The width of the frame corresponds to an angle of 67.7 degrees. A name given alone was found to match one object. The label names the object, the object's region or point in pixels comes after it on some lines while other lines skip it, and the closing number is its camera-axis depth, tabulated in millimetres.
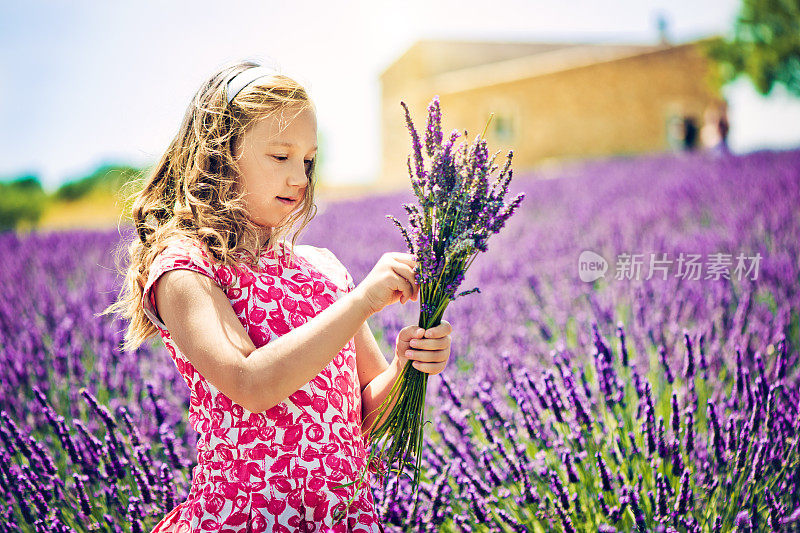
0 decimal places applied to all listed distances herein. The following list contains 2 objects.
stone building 22438
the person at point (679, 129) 22531
